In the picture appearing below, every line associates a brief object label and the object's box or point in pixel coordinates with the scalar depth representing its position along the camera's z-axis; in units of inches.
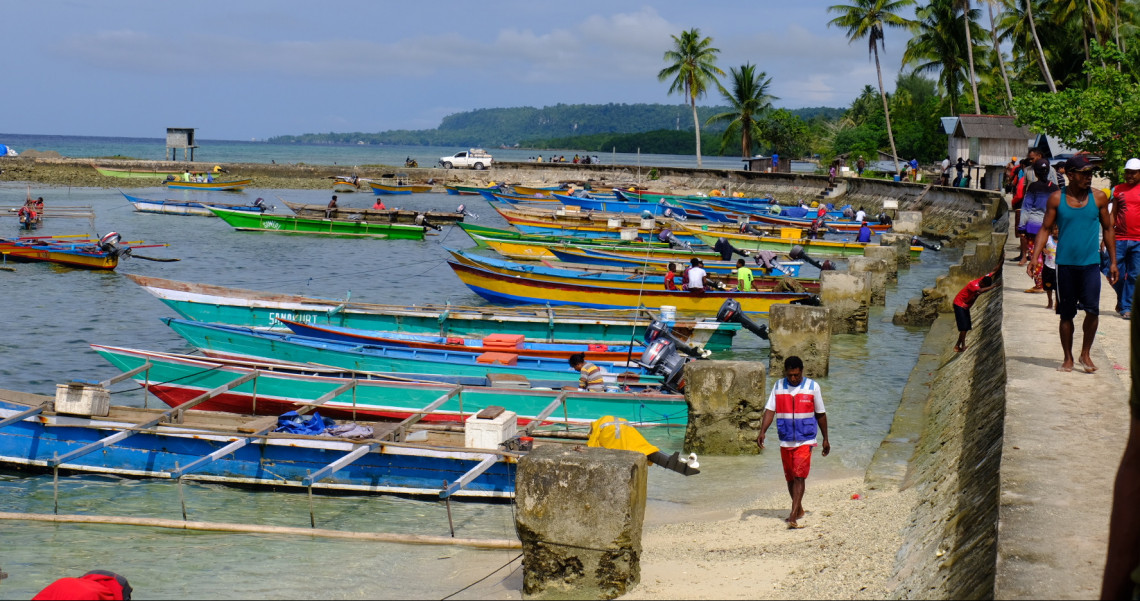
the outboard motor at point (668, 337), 559.2
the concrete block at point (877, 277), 981.8
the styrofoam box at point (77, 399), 466.0
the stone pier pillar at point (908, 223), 1561.3
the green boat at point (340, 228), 1747.0
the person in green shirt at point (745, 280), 885.2
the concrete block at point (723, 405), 481.4
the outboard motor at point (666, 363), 527.2
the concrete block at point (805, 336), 663.1
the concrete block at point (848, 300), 832.3
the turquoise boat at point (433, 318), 739.4
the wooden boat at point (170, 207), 2095.2
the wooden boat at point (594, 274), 920.9
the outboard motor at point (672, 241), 1258.6
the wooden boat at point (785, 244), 1350.9
